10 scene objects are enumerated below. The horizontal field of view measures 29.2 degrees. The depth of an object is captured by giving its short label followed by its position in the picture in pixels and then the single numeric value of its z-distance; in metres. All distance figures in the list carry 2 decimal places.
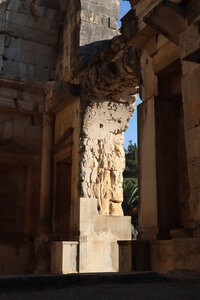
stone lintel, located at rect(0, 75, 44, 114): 10.18
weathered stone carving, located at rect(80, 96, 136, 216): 9.02
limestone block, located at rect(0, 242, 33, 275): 9.53
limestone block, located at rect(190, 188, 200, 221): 3.83
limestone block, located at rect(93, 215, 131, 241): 8.68
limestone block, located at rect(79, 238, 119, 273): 8.22
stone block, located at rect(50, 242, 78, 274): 8.02
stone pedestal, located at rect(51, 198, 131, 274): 8.09
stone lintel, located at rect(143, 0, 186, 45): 4.23
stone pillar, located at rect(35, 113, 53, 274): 9.12
